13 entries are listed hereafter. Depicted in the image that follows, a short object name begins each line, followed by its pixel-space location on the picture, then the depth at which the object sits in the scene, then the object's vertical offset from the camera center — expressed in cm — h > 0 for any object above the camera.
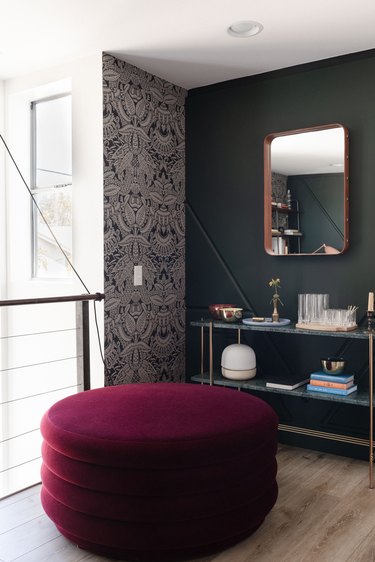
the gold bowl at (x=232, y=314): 344 -32
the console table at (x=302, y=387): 286 -73
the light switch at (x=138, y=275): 351 -7
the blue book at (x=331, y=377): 298 -64
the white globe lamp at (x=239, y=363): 337 -62
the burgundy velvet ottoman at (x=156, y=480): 204 -85
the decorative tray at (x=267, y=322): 324 -36
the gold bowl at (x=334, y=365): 306 -58
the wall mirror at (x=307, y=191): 327 +46
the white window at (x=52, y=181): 376 +60
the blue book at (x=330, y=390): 297 -70
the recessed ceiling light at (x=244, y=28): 286 +129
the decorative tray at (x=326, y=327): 300 -36
